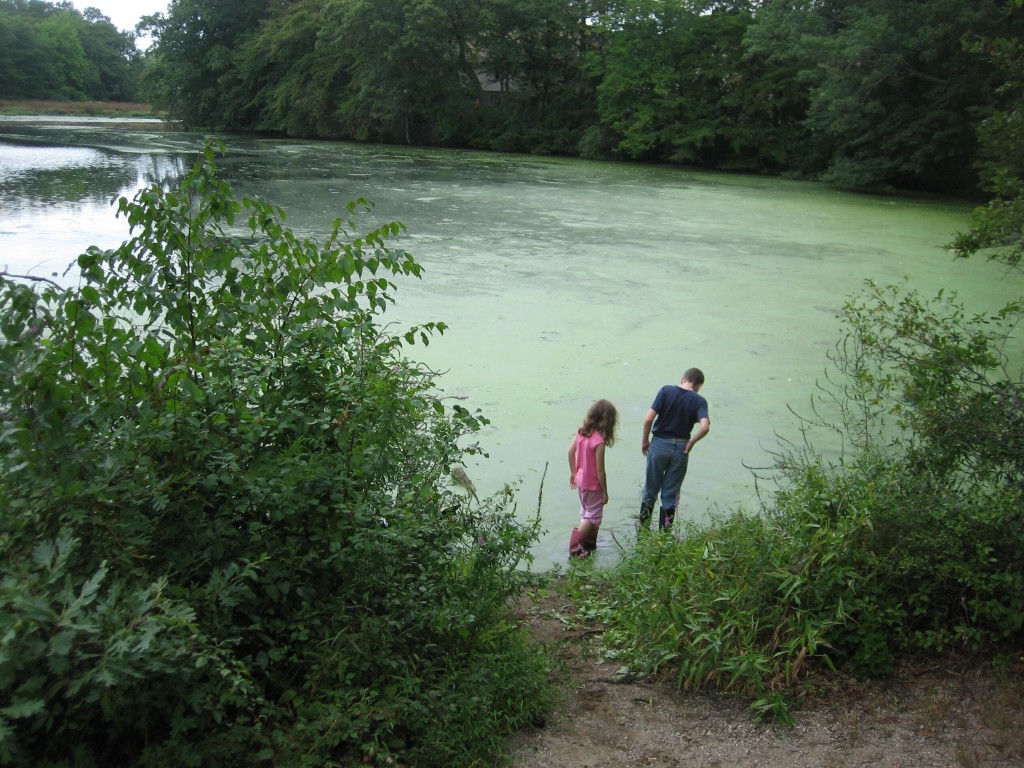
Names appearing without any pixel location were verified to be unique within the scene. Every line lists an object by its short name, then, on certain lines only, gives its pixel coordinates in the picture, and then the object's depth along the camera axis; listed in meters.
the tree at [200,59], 41.84
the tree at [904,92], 20.42
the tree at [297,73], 36.81
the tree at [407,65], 32.72
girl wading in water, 4.64
